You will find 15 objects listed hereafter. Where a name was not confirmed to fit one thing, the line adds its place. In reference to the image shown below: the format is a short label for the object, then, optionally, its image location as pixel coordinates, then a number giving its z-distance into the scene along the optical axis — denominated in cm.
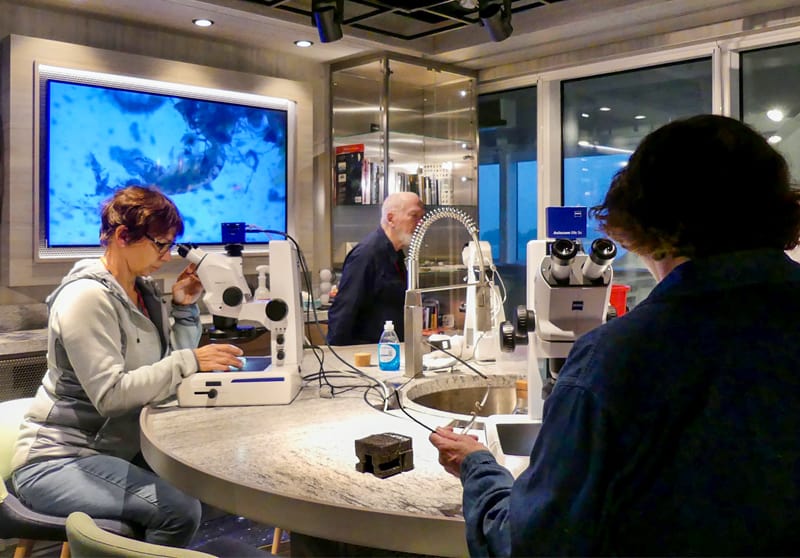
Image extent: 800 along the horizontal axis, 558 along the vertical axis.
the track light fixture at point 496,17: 327
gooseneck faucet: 237
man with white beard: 369
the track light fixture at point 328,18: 328
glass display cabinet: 496
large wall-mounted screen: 382
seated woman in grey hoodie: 191
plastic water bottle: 254
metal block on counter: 144
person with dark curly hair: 81
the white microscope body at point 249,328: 203
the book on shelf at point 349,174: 498
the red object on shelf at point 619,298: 206
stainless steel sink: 237
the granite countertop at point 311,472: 123
